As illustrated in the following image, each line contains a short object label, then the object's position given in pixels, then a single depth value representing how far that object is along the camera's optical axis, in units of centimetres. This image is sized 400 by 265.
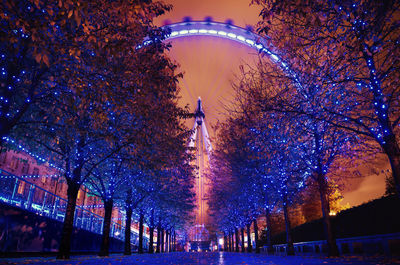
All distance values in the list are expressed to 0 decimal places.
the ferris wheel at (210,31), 4028
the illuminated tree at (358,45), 623
